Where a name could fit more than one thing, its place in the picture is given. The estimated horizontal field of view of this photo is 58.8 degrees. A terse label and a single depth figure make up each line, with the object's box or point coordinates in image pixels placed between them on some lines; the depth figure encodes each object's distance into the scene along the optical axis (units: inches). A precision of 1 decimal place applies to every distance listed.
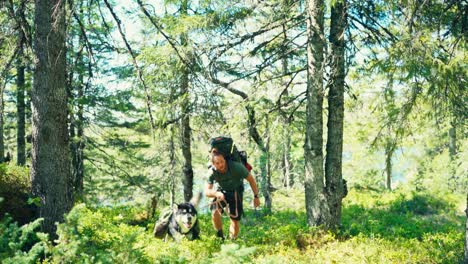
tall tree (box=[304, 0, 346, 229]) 331.6
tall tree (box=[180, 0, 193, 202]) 559.4
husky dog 305.3
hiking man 305.4
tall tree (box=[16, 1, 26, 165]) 628.5
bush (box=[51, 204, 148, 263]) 147.4
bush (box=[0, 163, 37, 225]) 286.5
